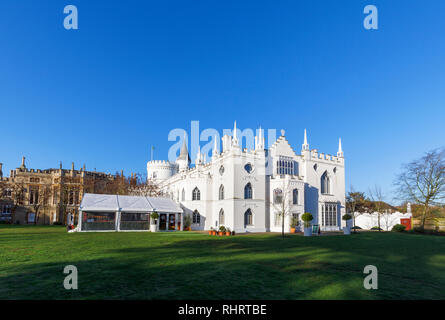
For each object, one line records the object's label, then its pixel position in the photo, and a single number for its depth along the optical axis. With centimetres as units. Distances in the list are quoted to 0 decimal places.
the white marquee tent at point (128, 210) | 3138
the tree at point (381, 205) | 4243
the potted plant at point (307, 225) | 2825
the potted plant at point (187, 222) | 3831
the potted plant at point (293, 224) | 3409
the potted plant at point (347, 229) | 3114
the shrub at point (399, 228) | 3591
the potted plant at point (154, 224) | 3371
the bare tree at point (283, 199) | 3478
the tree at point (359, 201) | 5403
